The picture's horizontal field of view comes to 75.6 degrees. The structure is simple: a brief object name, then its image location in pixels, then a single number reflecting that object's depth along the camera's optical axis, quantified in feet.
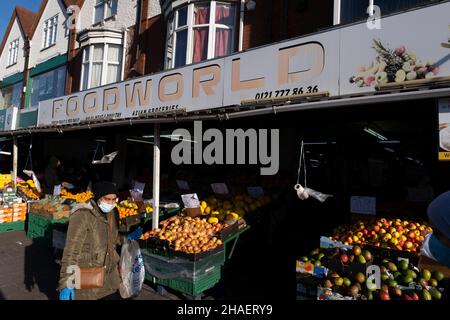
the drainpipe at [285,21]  26.94
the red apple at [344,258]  12.67
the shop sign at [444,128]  10.43
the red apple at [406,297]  10.20
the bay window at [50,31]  56.88
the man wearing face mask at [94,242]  9.32
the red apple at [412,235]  14.56
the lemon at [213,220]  19.35
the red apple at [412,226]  15.25
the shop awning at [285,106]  10.45
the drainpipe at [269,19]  27.99
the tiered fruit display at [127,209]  22.64
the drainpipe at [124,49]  40.85
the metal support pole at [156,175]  18.95
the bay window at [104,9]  45.03
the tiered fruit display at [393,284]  10.46
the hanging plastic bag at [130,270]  11.32
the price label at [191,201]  19.65
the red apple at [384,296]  10.41
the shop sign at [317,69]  12.75
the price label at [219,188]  23.30
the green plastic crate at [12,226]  27.28
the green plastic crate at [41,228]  23.80
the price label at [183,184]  25.89
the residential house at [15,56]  64.08
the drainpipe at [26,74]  60.59
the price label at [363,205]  16.69
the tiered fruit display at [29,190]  32.02
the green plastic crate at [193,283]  14.71
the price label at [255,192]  23.00
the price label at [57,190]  28.94
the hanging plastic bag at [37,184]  31.67
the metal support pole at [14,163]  32.92
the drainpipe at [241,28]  29.32
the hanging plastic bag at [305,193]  15.78
